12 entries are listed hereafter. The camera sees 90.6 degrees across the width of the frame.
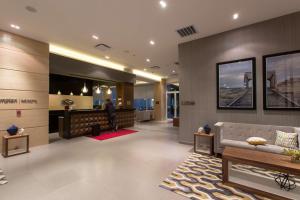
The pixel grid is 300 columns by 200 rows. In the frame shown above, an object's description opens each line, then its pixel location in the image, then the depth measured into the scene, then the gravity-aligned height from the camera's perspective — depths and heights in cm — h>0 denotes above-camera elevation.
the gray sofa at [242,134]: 350 -82
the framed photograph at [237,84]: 409 +54
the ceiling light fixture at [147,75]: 1041 +217
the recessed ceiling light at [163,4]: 328 +223
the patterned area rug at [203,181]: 234 -145
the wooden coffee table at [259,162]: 222 -95
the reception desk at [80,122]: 622 -85
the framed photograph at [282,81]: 356 +55
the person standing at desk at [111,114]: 767 -57
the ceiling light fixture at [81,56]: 597 +219
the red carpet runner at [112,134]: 645 -148
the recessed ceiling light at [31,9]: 343 +222
